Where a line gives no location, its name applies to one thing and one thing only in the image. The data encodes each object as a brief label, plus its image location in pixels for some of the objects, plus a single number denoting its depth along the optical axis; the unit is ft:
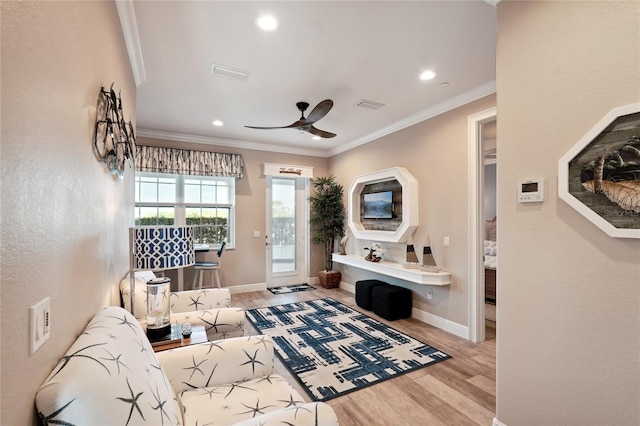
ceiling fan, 9.43
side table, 5.86
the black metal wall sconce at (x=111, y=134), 4.92
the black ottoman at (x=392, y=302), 12.43
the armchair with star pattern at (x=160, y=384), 2.42
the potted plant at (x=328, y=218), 18.30
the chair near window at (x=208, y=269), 14.94
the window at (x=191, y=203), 15.33
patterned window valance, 14.70
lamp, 6.15
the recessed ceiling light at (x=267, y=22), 6.71
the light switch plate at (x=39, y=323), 2.41
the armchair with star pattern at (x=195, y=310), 7.27
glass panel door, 18.51
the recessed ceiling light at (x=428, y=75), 9.20
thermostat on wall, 5.24
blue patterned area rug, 8.04
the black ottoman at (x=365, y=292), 13.66
